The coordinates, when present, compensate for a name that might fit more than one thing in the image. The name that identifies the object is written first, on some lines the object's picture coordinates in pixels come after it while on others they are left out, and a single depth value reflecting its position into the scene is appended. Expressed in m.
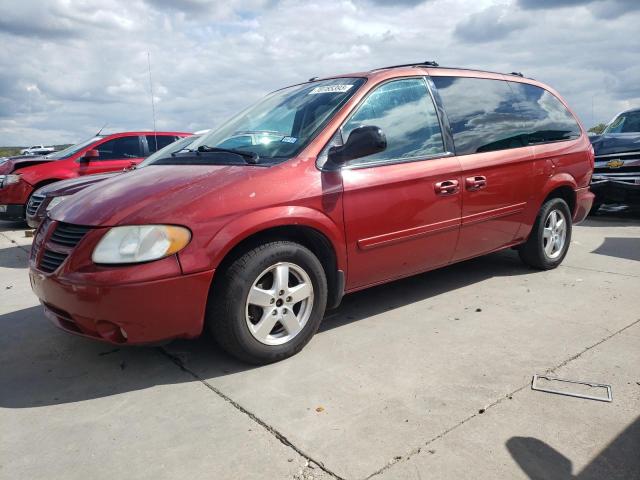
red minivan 2.86
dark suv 8.16
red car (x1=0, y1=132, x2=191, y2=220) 9.02
